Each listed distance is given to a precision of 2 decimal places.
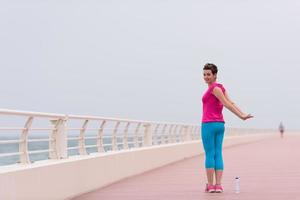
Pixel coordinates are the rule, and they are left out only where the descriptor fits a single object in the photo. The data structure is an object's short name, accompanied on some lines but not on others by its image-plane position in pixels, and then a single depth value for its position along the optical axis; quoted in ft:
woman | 39.32
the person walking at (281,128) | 268.00
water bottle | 38.82
